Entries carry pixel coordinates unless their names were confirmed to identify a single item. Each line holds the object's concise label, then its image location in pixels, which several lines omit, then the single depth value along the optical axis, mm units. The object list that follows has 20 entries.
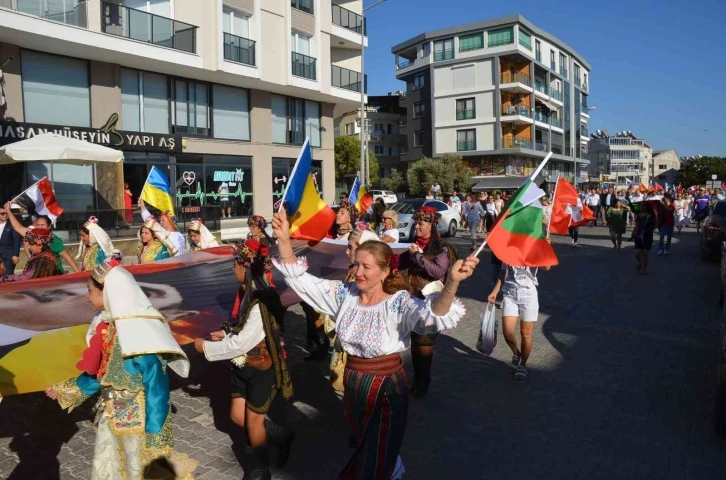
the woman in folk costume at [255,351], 4133
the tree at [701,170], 96375
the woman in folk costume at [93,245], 7750
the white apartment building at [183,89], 18547
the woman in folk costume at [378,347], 3377
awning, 12832
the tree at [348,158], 51781
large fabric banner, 4305
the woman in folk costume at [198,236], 9594
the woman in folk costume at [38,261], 6602
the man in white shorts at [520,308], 6535
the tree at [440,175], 52125
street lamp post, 28500
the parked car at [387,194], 39312
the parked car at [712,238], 15516
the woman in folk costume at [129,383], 3363
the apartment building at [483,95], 56656
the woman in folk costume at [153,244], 8047
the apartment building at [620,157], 122812
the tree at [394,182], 57406
